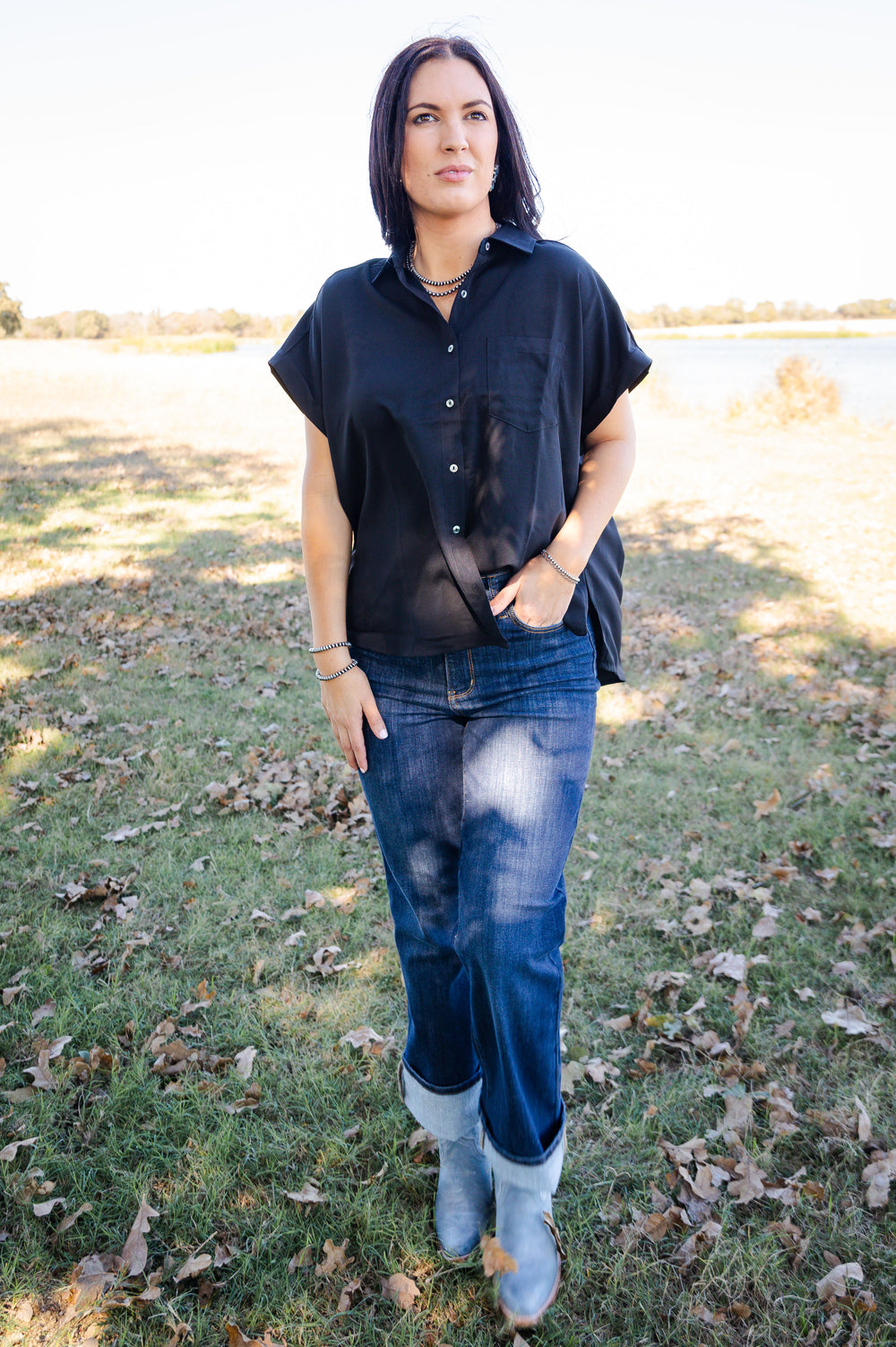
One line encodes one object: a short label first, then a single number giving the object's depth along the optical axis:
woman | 1.92
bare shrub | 20.16
